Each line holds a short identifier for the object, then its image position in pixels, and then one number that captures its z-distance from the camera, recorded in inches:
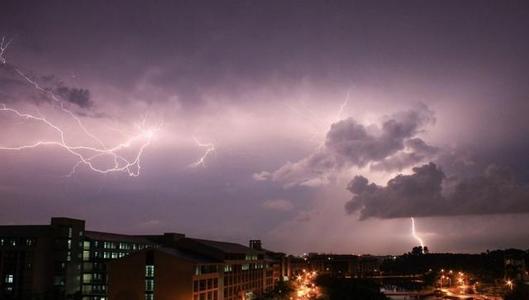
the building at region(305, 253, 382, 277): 7128.4
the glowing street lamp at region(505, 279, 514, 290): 3648.6
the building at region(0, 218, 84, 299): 2610.7
